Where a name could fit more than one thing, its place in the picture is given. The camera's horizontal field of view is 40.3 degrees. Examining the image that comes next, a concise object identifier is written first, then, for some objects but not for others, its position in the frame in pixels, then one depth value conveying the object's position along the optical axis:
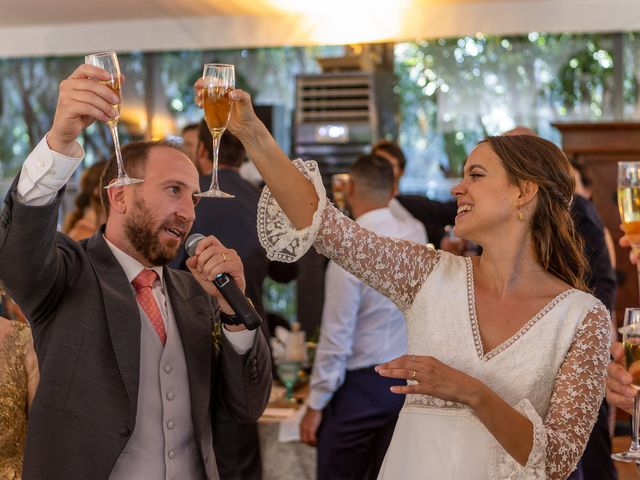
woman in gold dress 2.14
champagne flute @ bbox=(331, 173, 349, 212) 4.60
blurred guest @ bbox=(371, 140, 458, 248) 4.17
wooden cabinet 6.24
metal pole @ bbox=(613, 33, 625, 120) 7.68
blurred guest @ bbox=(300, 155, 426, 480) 3.75
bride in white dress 1.85
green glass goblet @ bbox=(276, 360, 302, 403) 4.05
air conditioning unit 7.51
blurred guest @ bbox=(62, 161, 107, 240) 4.02
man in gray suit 1.75
